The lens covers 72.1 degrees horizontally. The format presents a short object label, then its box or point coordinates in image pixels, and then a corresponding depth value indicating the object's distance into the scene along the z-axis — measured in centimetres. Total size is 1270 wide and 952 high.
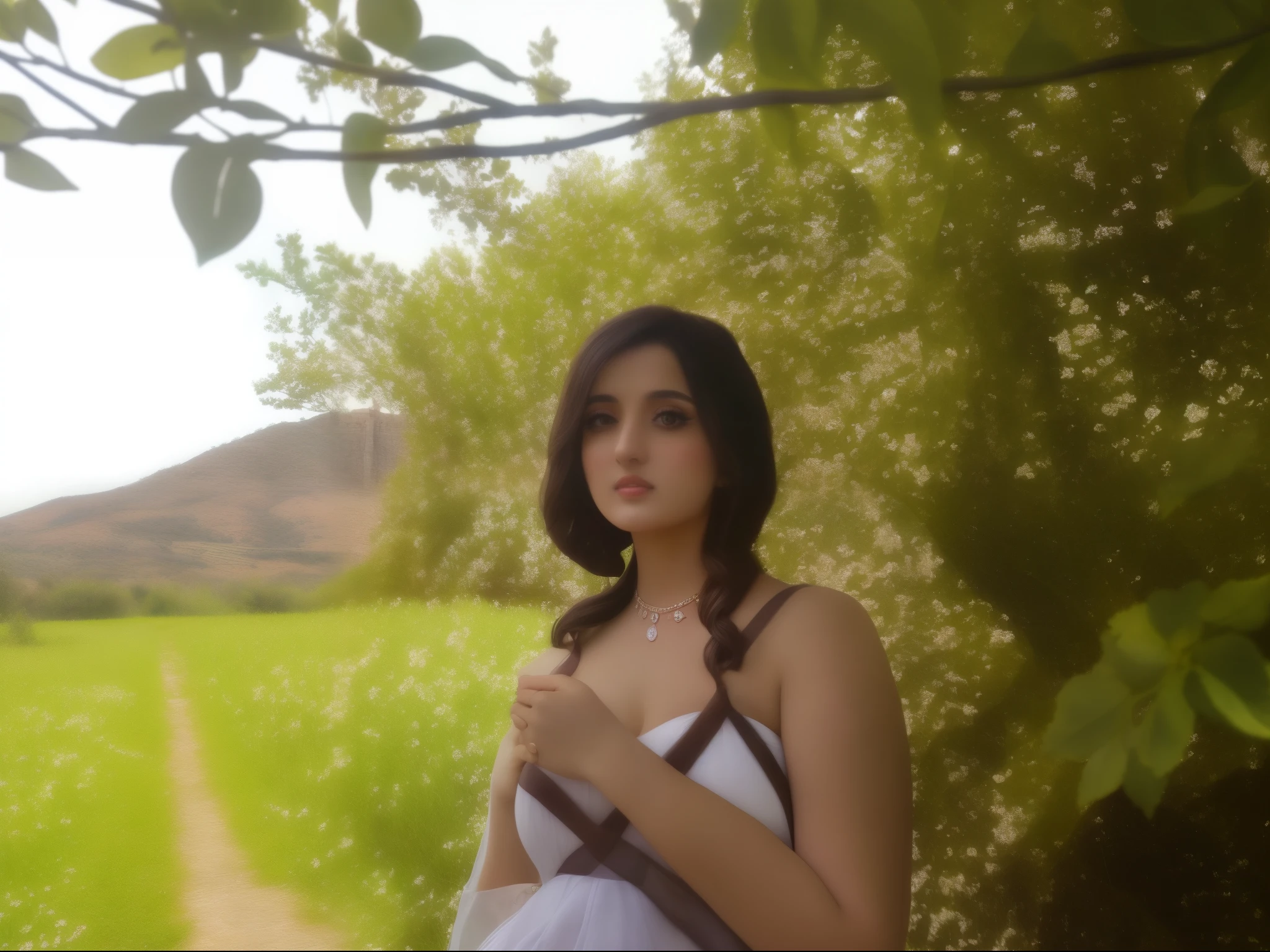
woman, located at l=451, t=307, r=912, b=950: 100
